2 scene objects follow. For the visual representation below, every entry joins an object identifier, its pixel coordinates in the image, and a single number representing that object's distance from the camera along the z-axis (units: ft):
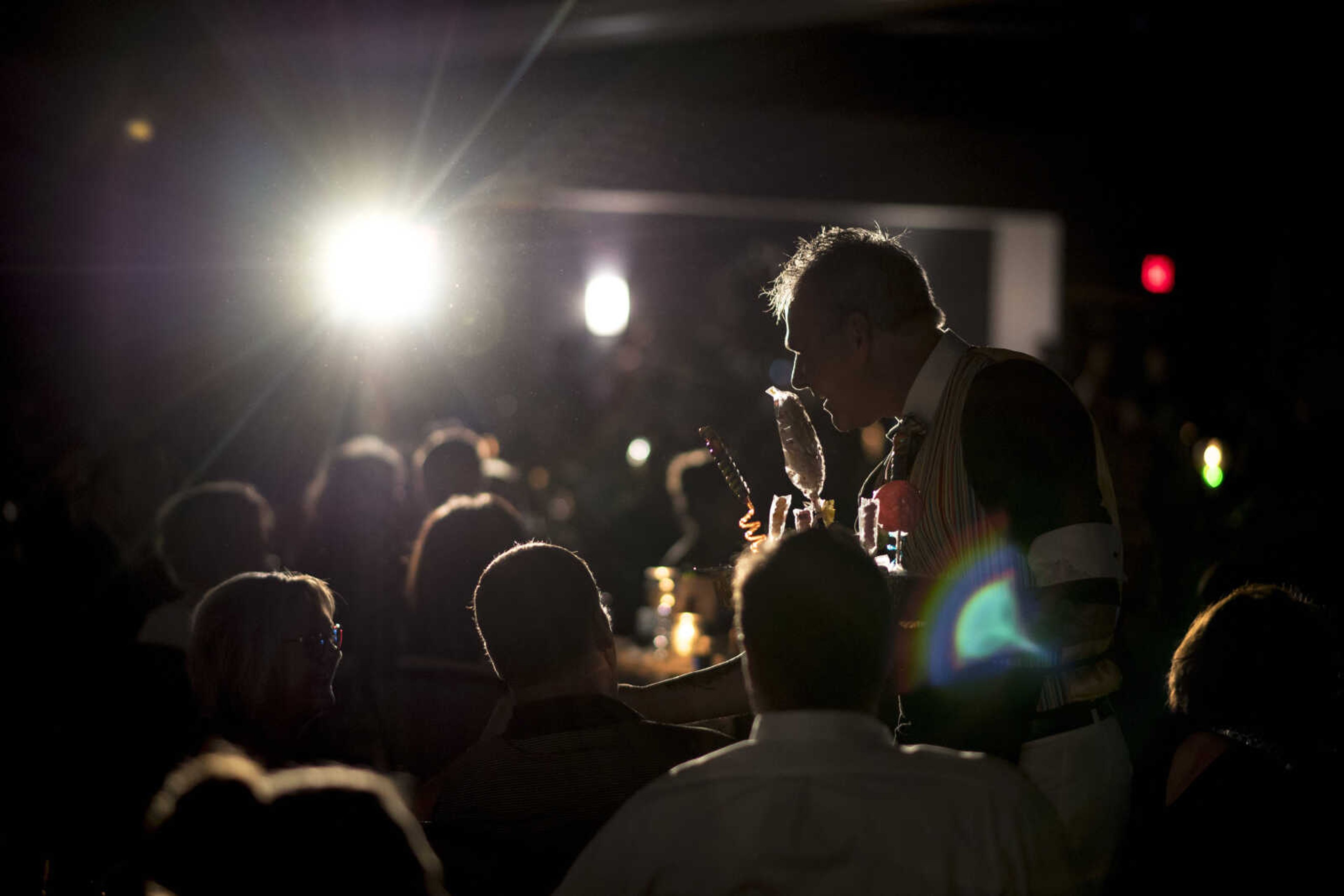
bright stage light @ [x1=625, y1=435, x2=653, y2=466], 24.86
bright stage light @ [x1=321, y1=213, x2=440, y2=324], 19.58
